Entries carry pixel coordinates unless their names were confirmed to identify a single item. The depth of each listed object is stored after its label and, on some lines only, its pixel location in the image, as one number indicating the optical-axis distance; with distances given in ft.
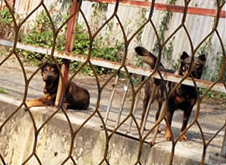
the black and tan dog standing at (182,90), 16.31
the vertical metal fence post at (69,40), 16.58
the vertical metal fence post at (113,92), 14.70
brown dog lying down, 19.71
